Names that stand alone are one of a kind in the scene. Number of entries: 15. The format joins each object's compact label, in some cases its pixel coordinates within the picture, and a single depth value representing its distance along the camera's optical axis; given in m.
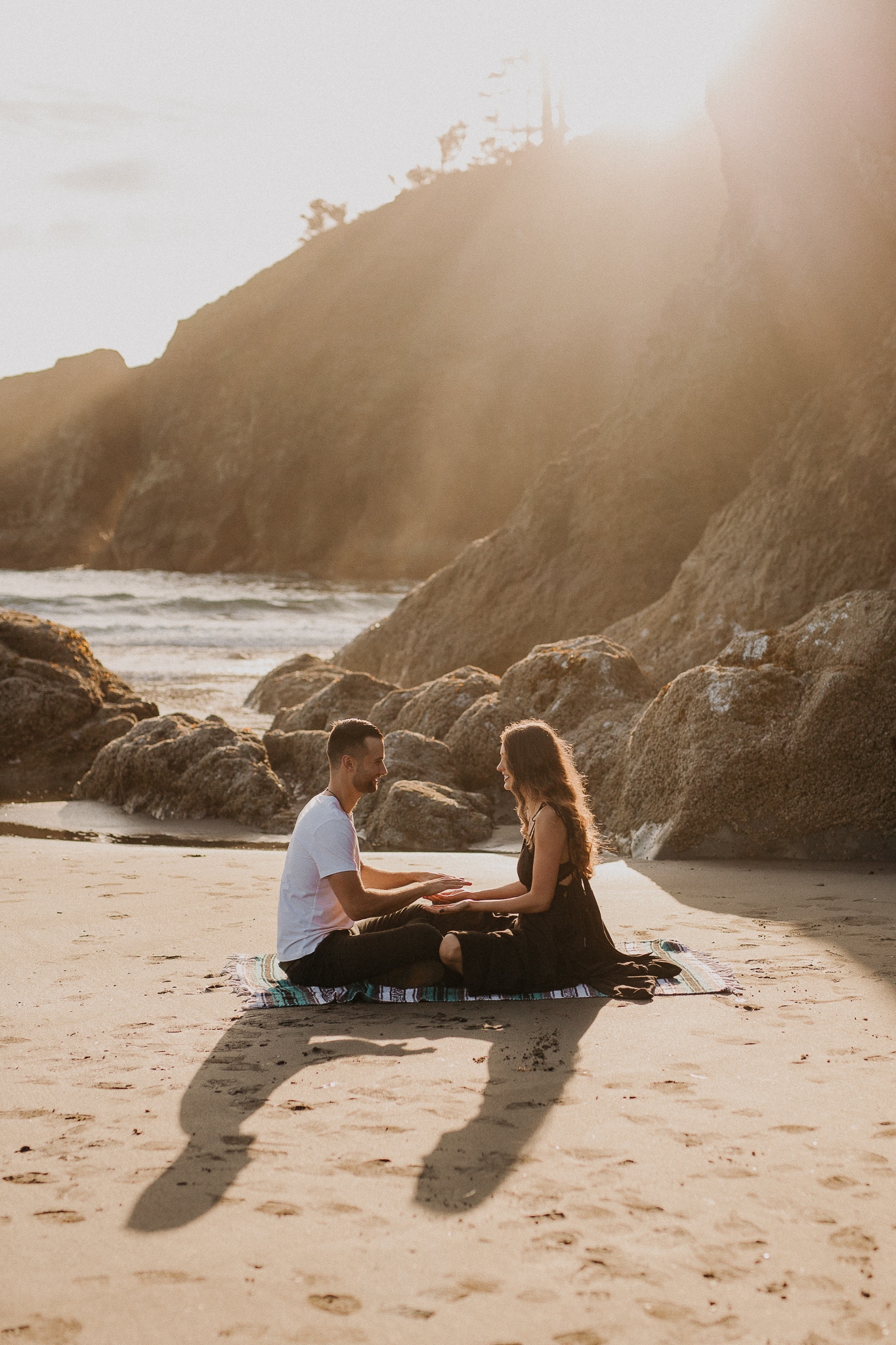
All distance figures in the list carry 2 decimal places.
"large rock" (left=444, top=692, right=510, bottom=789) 8.70
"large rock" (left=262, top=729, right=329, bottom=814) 9.02
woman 4.00
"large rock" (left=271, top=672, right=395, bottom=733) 10.62
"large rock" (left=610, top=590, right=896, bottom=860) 6.53
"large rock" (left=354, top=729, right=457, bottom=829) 8.41
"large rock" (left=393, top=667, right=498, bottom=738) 9.44
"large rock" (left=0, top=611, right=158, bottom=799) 10.12
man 4.05
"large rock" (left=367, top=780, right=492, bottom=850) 7.54
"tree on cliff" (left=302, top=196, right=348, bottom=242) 55.94
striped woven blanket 3.95
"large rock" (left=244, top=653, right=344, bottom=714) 13.02
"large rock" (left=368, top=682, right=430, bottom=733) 10.02
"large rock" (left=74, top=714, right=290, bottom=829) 8.52
